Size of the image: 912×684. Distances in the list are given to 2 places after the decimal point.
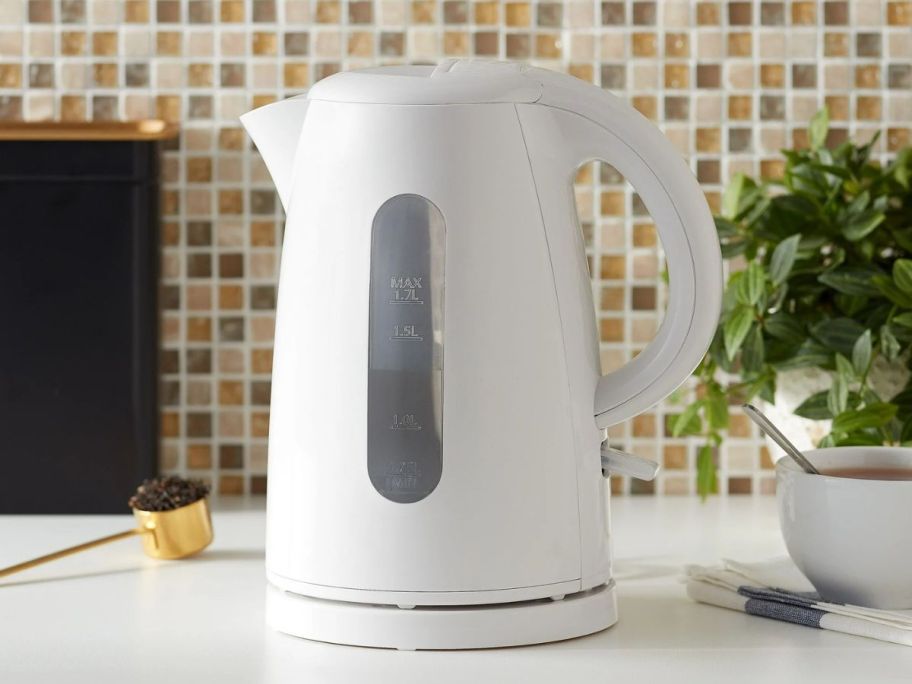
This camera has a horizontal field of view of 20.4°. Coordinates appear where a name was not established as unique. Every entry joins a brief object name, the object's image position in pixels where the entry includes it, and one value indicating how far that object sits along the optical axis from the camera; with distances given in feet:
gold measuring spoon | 3.98
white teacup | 3.52
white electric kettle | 3.43
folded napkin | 3.53
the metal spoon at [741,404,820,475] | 3.61
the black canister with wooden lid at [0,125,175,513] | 4.39
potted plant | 4.04
